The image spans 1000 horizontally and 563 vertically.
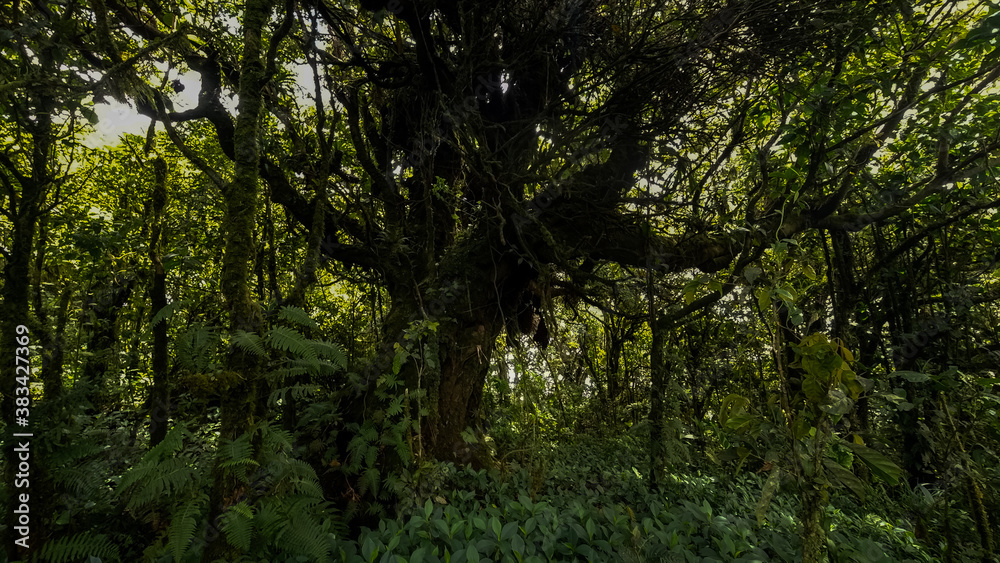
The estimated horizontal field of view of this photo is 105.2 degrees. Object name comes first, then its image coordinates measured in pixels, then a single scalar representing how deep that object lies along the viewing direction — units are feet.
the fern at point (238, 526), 6.46
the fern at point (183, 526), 6.42
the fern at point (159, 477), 6.81
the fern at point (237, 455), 6.44
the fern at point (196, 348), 7.48
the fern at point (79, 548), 7.70
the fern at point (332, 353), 8.29
